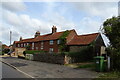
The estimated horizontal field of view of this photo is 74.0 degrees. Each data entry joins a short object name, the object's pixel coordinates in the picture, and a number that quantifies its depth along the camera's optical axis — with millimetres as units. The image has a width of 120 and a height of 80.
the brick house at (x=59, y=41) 16834
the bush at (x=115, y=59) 7327
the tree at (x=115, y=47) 7422
